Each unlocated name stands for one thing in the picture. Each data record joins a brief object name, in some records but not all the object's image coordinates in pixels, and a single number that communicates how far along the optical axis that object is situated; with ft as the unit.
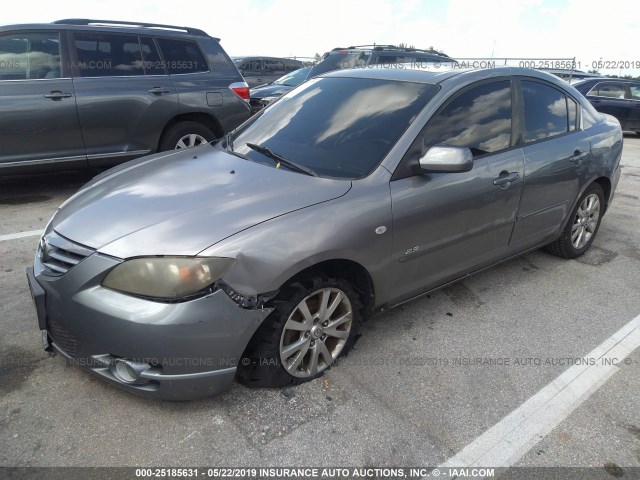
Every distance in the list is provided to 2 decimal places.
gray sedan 6.93
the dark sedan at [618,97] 41.81
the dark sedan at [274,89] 28.99
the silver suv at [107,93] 16.48
